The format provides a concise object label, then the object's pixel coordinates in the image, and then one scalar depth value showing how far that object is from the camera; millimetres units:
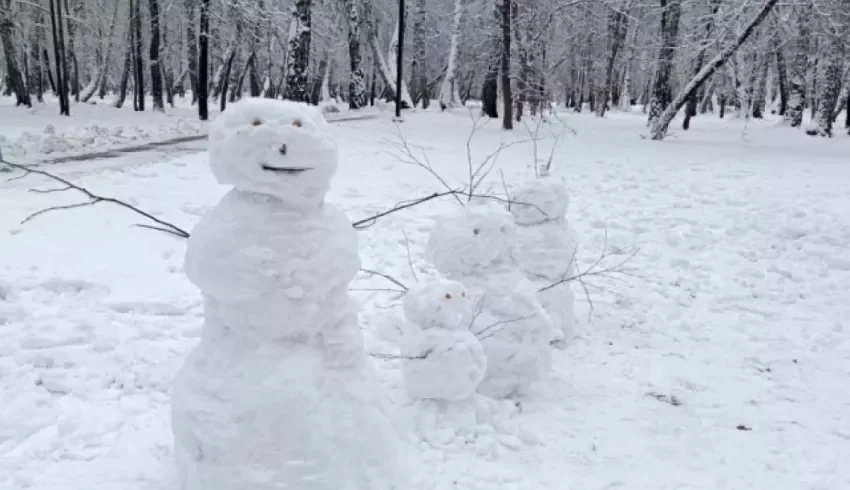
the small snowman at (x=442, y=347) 3521
